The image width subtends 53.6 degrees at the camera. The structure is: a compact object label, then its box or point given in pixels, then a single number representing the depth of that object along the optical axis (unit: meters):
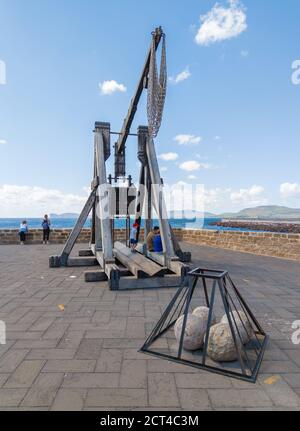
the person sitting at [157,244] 8.12
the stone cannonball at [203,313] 3.32
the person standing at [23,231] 14.93
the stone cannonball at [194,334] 3.17
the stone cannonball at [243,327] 3.28
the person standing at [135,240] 9.44
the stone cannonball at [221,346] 2.93
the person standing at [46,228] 14.66
